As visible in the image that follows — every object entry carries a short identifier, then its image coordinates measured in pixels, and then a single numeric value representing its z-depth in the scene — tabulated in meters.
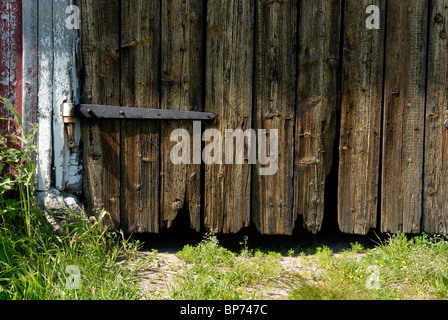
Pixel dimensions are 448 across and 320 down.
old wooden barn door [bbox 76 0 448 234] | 3.09
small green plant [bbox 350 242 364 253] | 3.24
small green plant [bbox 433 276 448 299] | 2.60
